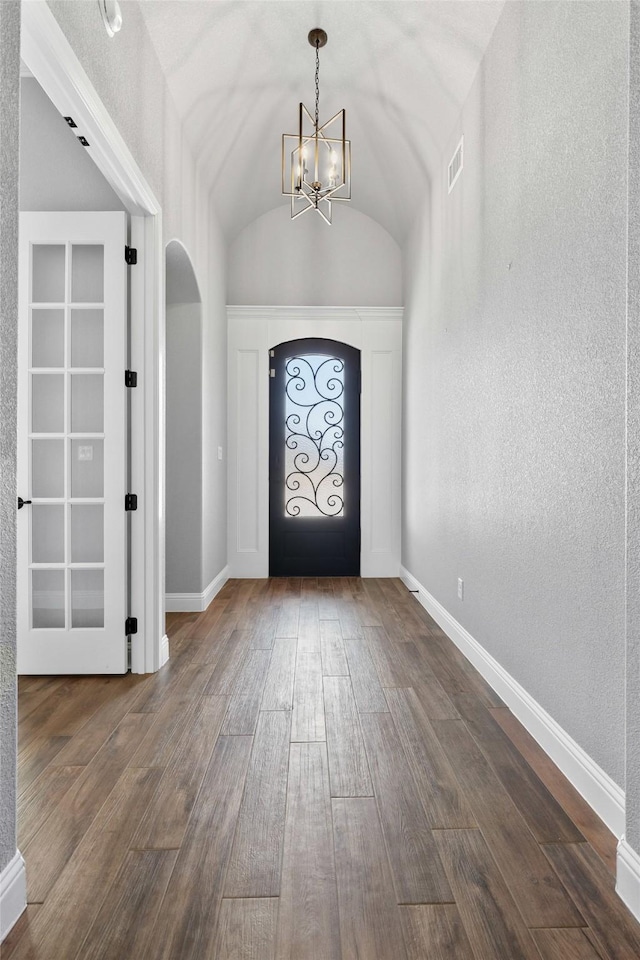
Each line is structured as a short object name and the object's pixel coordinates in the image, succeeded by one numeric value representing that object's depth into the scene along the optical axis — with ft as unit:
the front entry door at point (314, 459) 18.99
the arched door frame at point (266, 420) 18.86
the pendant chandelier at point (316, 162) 10.94
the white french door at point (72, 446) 9.88
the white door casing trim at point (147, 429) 10.23
